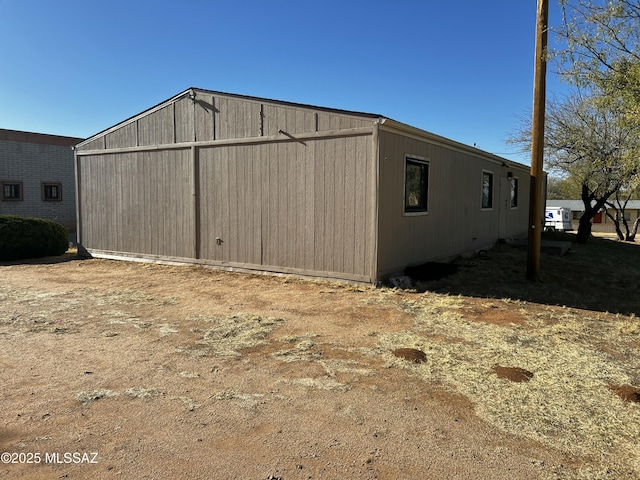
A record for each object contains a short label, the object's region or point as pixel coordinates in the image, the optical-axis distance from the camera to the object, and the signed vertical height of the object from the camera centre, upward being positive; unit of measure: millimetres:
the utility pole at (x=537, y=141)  7172 +1207
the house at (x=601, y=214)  41081 +155
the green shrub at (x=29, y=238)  10750 -757
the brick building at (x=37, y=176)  18266 +1342
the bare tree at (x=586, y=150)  11734 +1788
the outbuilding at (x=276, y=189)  7332 +409
